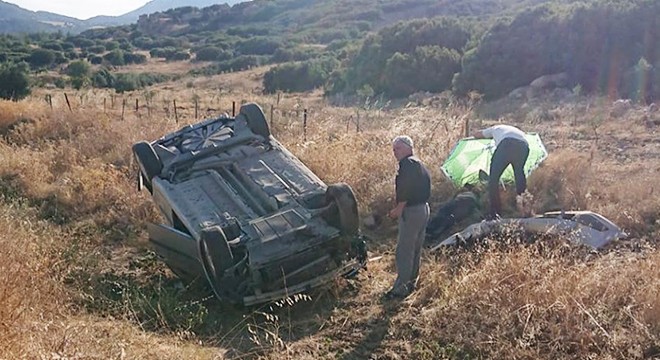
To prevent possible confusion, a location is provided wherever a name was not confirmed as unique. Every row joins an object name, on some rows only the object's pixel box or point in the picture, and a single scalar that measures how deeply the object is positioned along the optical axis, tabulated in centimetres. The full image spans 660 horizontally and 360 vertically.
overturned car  506
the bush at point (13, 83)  2269
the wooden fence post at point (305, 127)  1049
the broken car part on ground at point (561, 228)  581
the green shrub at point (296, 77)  3288
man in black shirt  512
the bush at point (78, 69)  3827
